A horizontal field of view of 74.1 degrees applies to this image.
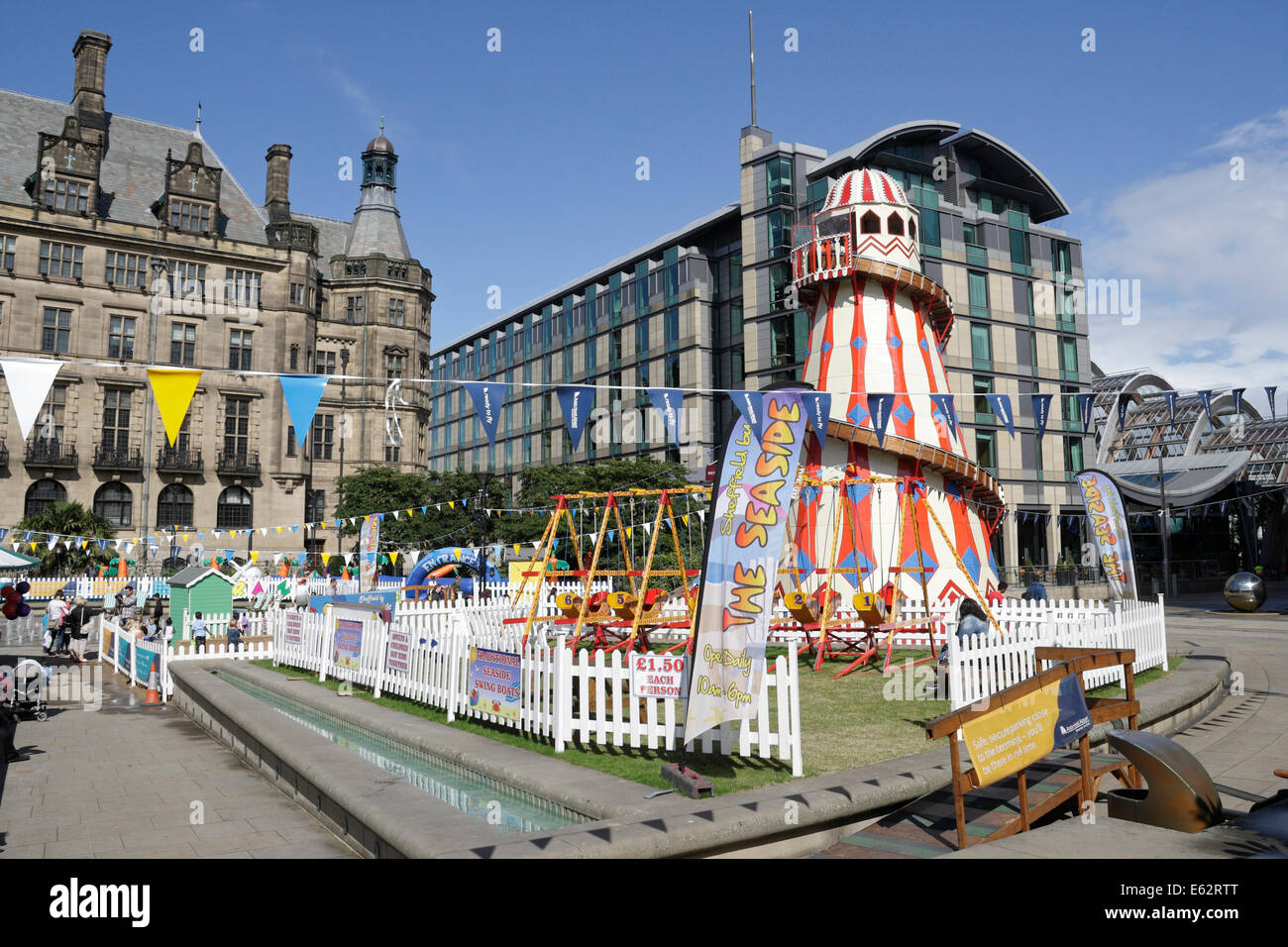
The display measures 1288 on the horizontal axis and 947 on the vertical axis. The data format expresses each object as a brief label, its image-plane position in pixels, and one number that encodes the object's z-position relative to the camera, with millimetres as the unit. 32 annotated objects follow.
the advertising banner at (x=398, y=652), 12852
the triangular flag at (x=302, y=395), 10578
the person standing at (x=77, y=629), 21000
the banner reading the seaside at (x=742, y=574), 7754
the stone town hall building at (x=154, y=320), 48219
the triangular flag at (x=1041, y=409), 19750
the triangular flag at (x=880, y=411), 18766
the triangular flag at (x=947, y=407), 21406
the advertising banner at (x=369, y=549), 30000
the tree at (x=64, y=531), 39312
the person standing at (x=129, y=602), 28773
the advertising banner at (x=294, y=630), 17344
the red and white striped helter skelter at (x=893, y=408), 22500
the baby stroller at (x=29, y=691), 12719
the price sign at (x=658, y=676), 9109
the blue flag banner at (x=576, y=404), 12869
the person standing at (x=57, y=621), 21484
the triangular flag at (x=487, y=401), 13102
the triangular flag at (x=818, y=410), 17859
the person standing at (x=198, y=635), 20062
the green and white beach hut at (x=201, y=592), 22031
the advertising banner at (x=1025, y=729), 5668
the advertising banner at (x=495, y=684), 10062
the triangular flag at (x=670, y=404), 13375
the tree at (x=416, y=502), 46312
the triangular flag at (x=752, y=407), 8291
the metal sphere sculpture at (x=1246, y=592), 32719
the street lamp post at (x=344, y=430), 53169
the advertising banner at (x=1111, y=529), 16938
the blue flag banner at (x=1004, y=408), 18641
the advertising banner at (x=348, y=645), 14453
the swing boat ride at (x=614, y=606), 15818
